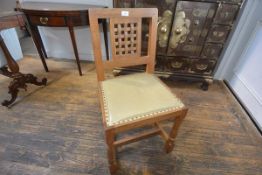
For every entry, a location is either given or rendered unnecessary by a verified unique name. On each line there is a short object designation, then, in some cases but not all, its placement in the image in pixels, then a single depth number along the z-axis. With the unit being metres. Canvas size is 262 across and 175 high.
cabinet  1.37
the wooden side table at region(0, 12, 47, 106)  1.35
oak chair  0.87
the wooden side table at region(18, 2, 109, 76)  1.53
